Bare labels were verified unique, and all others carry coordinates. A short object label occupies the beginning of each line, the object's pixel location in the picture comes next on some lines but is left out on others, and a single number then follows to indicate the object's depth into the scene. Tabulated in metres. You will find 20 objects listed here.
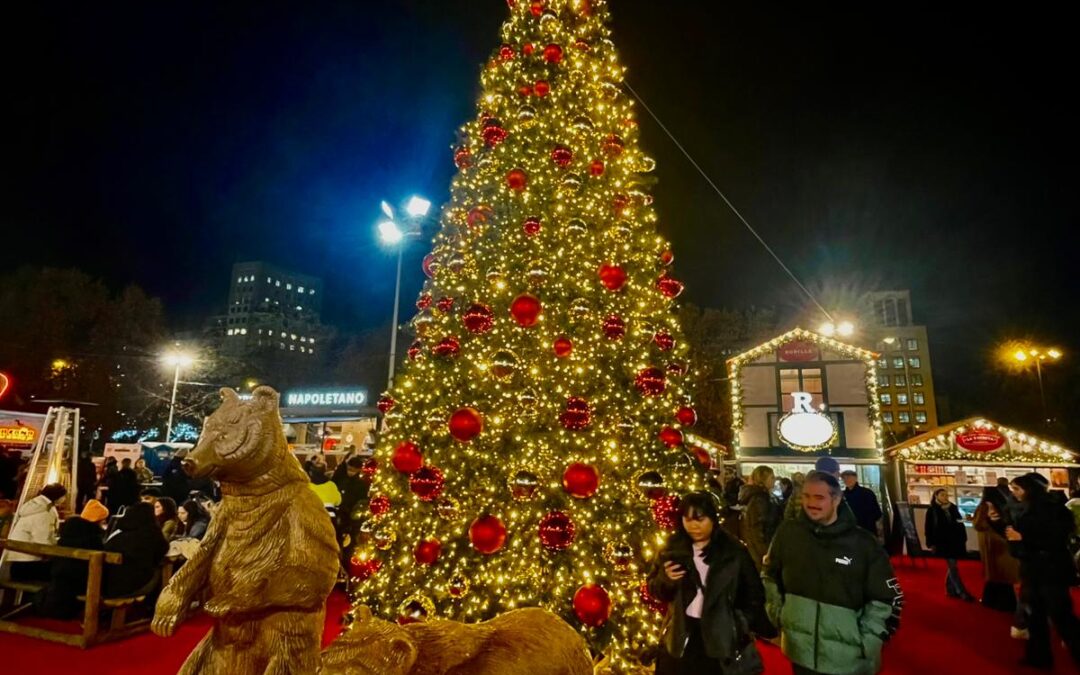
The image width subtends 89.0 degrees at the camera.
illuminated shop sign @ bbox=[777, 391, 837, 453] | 16.36
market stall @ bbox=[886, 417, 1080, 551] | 12.45
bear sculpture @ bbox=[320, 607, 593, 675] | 1.46
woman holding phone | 2.83
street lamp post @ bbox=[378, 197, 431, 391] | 13.81
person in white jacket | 6.04
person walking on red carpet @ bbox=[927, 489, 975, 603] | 7.87
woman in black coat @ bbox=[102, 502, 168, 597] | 5.54
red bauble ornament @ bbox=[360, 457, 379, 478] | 5.19
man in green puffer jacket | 2.62
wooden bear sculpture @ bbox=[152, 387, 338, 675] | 2.18
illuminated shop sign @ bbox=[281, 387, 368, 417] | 26.73
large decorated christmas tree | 4.39
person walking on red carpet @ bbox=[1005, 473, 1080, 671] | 4.81
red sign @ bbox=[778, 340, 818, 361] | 17.52
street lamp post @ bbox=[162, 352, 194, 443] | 23.11
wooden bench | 5.16
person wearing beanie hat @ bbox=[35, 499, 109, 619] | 5.64
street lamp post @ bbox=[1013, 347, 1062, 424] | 21.77
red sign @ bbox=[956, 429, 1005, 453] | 12.81
